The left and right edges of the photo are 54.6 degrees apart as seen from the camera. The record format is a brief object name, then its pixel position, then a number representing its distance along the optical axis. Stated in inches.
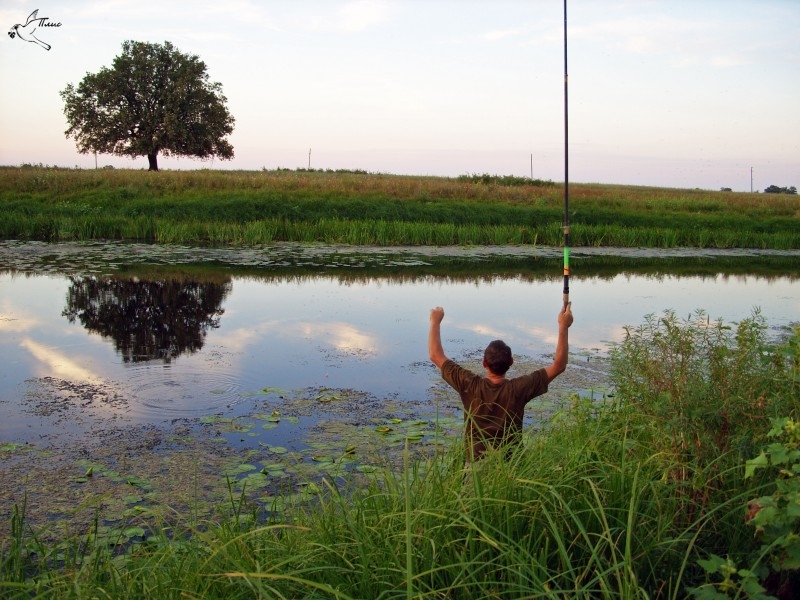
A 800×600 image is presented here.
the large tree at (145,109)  2009.1
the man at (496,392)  180.1
